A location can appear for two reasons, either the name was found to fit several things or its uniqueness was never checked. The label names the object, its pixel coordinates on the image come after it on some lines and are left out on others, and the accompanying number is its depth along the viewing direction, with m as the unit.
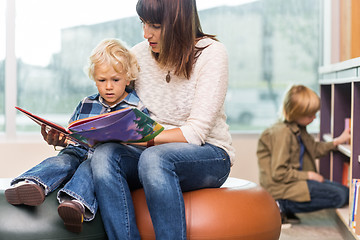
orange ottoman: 1.78
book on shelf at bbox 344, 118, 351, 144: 2.85
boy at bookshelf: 2.77
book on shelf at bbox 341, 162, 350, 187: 2.95
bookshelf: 2.33
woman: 1.65
